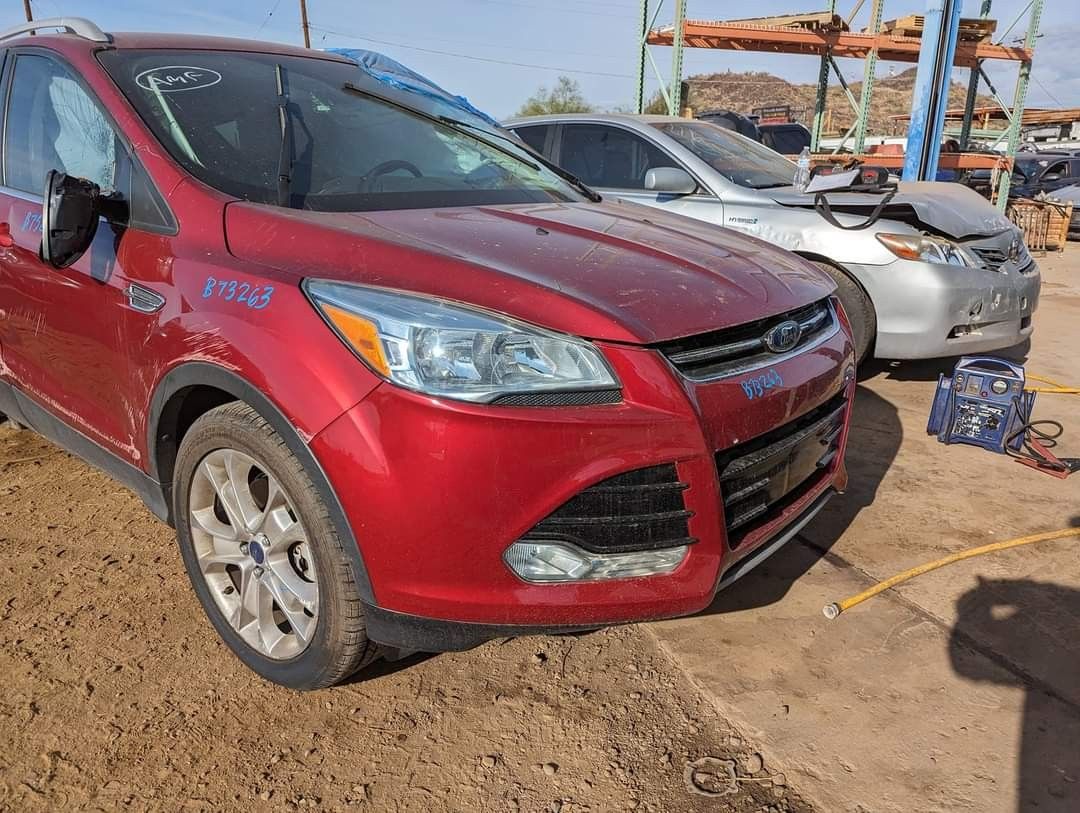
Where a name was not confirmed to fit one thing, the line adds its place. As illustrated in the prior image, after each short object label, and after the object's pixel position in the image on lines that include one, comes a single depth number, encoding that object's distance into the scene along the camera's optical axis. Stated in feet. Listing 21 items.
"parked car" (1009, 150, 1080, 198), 51.78
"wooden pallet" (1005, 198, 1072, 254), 38.11
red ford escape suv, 5.47
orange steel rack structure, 40.57
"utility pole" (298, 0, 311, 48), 105.70
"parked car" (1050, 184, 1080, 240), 41.88
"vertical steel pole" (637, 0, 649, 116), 40.43
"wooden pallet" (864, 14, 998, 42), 41.75
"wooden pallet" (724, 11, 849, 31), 40.24
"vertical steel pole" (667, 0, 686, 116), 39.93
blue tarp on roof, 10.36
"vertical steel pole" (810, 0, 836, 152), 48.04
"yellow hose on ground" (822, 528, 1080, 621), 8.07
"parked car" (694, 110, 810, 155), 46.62
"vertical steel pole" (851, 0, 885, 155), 45.88
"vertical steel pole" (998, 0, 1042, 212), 45.96
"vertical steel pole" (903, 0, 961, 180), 28.12
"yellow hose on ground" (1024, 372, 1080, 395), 15.06
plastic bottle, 16.02
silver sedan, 13.91
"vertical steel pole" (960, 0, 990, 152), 50.70
